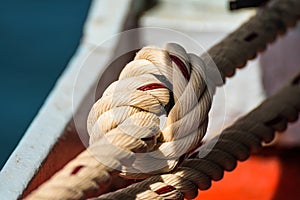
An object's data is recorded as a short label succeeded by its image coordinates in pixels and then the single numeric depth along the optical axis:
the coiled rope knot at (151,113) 1.24
